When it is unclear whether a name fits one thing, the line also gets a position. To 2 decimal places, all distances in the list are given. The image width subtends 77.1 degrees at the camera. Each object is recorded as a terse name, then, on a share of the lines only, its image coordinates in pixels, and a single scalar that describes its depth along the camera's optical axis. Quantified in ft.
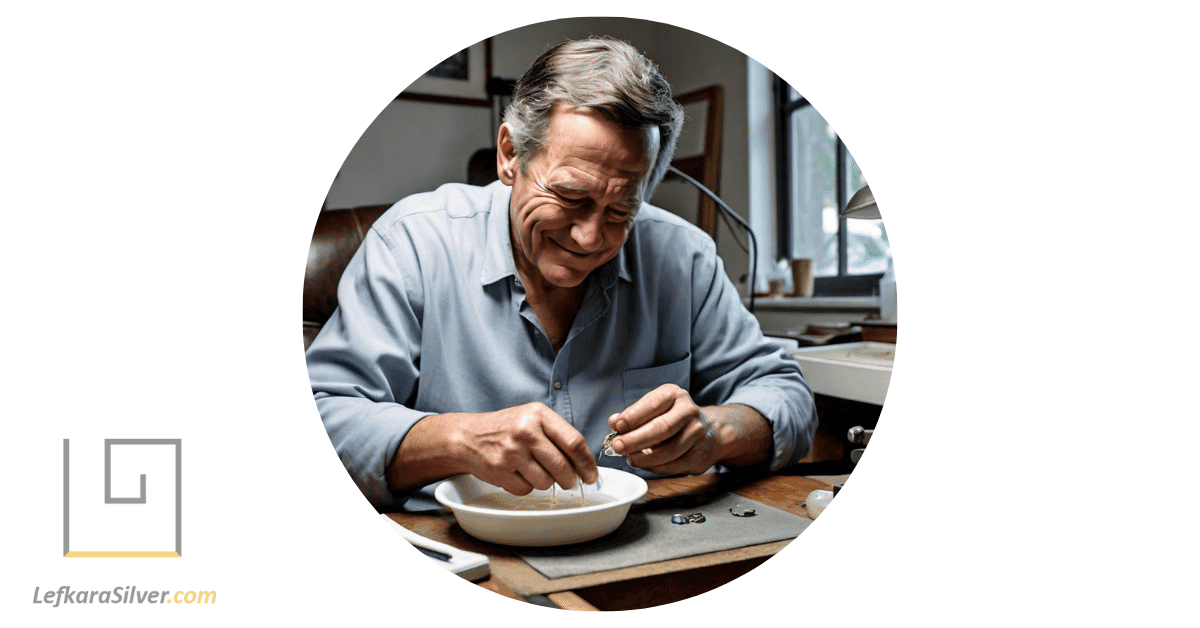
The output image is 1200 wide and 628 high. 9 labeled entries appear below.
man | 2.55
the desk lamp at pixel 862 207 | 2.84
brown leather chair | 3.88
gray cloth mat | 2.14
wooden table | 1.99
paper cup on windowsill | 6.11
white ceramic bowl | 2.14
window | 5.59
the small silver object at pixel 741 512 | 2.50
